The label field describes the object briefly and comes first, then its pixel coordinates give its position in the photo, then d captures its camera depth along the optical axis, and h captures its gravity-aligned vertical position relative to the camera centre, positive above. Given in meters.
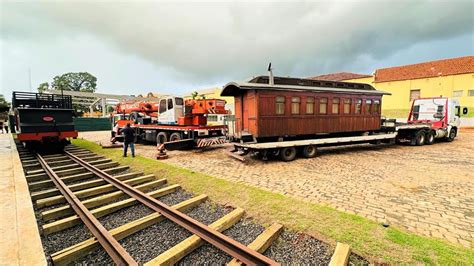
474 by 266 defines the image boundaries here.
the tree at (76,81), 61.64 +12.25
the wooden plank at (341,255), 2.54 -1.69
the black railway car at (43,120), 9.23 +0.09
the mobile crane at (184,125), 11.16 -0.26
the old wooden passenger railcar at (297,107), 8.70 +0.55
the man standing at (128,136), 9.41 -0.65
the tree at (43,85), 53.25 +9.40
